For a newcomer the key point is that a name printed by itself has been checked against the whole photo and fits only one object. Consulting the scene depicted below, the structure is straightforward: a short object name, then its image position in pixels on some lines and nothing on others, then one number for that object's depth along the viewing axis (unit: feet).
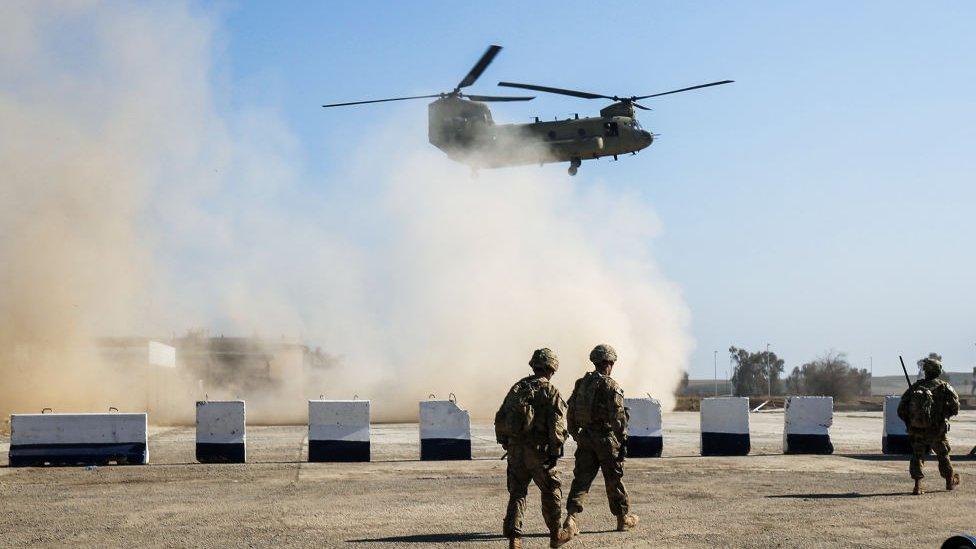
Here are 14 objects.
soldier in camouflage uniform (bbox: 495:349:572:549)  31.63
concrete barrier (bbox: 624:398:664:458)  62.39
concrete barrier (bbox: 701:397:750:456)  63.26
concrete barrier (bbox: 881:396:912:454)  65.05
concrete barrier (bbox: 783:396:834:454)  64.18
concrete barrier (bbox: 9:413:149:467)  58.23
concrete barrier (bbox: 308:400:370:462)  59.98
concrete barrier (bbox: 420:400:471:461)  61.05
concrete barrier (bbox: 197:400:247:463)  59.57
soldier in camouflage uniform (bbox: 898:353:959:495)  45.70
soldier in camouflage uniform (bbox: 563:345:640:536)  34.60
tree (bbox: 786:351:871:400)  316.21
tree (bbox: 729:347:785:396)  396.57
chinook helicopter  109.50
